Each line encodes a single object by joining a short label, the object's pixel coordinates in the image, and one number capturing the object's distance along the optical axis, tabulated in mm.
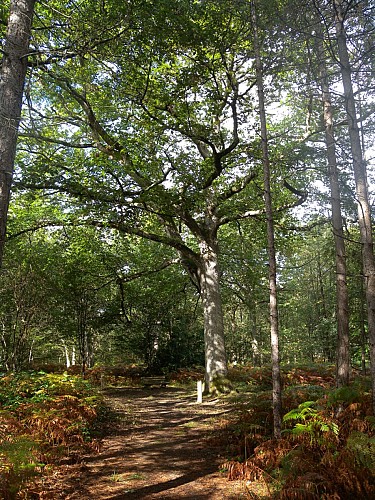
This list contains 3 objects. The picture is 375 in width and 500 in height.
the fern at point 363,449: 4414
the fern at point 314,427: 5600
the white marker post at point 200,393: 12367
